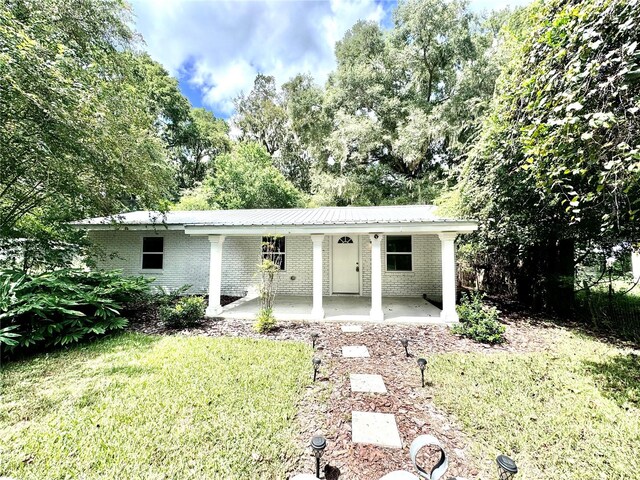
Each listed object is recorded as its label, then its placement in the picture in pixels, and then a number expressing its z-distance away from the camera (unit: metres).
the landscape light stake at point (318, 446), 2.13
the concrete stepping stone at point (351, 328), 6.18
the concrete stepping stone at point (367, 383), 3.72
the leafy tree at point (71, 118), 4.34
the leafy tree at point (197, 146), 24.47
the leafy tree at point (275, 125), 24.36
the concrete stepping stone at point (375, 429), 2.72
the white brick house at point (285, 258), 9.85
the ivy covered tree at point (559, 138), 2.67
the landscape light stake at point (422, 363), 3.72
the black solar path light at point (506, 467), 1.76
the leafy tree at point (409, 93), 15.16
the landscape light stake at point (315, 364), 3.83
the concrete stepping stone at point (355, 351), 4.89
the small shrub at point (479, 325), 5.62
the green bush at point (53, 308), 4.71
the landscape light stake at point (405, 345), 4.81
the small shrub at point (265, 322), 6.27
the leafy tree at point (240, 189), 18.69
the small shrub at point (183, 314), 6.53
